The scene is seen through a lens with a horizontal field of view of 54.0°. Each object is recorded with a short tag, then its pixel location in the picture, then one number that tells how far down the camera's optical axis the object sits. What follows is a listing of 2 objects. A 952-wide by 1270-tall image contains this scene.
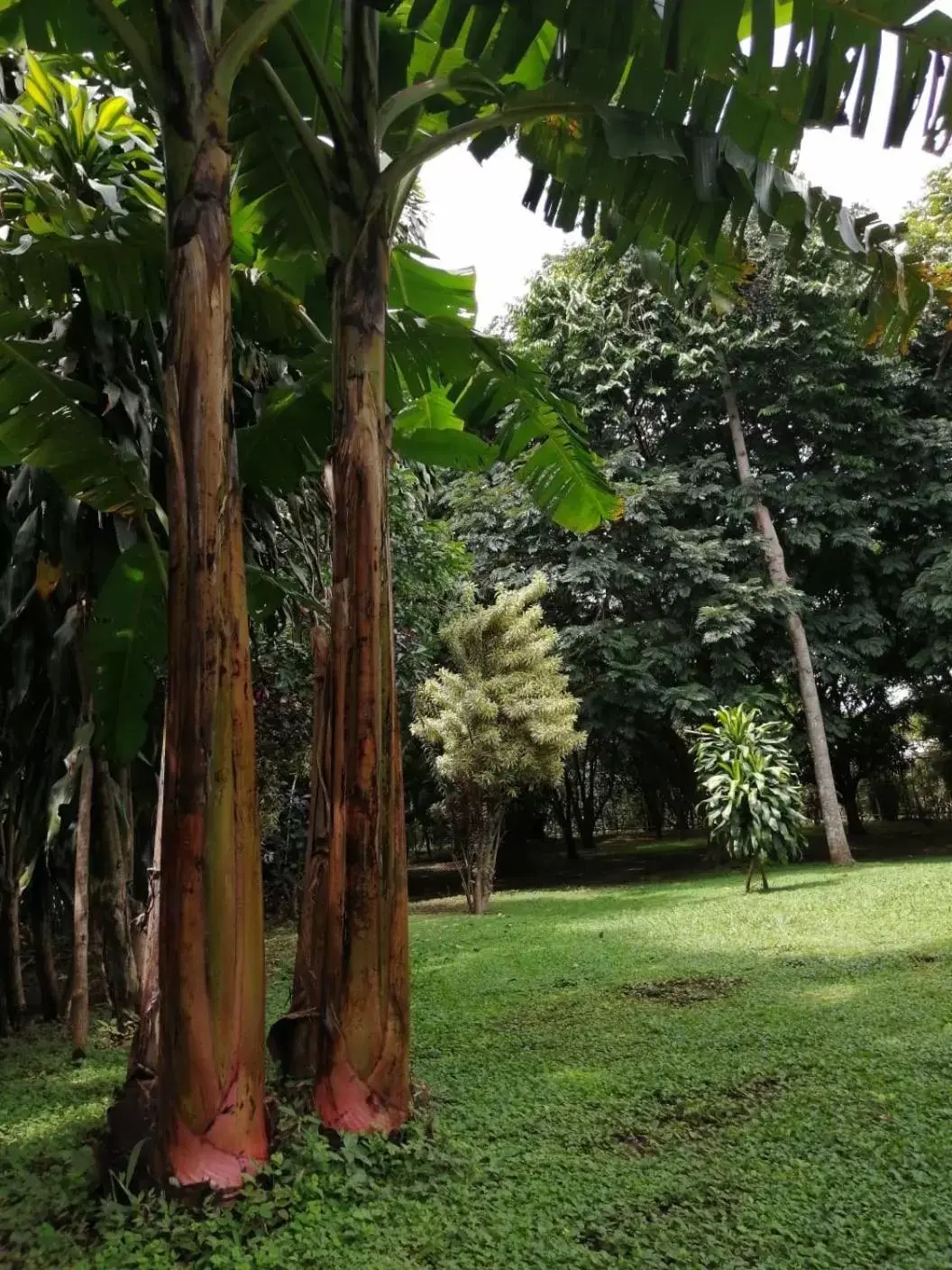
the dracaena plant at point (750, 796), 11.08
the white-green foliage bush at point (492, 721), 11.69
